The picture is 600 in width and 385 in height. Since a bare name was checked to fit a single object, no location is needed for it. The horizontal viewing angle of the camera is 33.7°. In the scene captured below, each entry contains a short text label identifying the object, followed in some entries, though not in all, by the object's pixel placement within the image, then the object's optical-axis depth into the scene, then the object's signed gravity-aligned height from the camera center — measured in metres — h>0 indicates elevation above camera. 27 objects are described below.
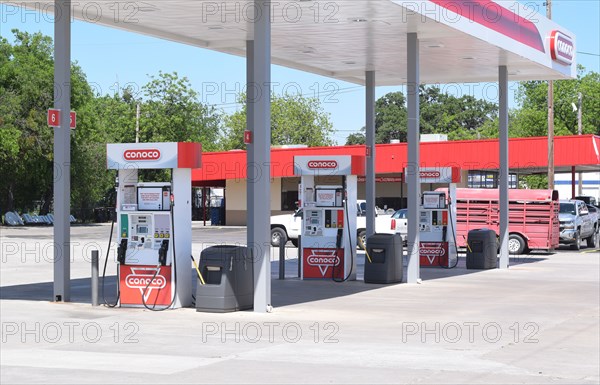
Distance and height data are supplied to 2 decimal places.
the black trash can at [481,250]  26.61 -1.32
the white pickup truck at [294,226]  35.91 -0.89
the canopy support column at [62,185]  17.17 +0.31
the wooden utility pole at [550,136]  43.22 +2.87
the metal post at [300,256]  22.20 -1.22
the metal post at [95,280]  16.64 -1.30
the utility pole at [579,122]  67.26 +5.79
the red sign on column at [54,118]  16.98 +1.47
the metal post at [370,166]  26.39 +0.95
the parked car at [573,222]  35.44 -0.77
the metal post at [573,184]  46.22 +0.76
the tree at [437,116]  110.38 +9.78
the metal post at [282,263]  22.49 -1.39
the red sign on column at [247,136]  17.80 +1.19
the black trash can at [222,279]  15.75 -1.23
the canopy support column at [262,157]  15.89 +0.72
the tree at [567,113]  88.62 +8.00
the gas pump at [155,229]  16.11 -0.44
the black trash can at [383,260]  21.45 -1.27
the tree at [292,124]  91.00 +7.24
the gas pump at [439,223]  27.27 -0.61
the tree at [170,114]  69.94 +6.41
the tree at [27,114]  57.16 +5.24
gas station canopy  19.20 +3.75
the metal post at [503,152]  27.06 +1.35
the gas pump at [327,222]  21.48 -0.44
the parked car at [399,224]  35.20 -0.81
